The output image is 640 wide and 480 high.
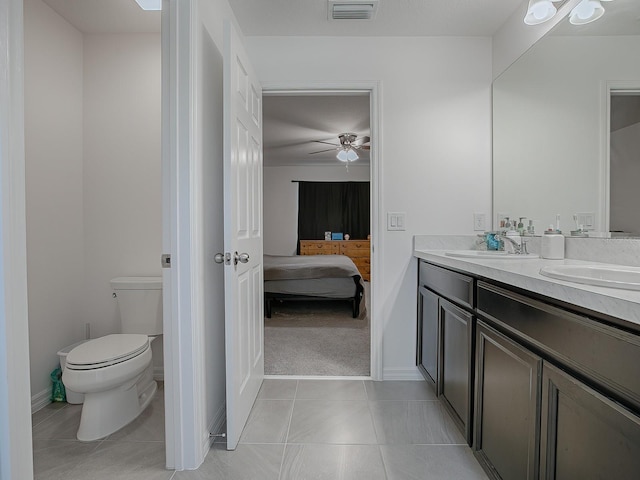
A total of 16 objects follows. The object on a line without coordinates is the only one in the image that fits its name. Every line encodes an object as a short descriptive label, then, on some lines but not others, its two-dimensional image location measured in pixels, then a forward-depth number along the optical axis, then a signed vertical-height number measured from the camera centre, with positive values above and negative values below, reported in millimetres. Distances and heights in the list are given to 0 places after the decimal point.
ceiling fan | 4641 +1220
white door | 1514 -7
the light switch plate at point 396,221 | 2311 +64
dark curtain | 7082 +445
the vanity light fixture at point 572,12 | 1524 +1045
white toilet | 1621 -730
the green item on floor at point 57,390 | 2033 -944
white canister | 1649 -75
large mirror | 1373 +503
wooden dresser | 6781 -371
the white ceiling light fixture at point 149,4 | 2010 +1339
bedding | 3941 -618
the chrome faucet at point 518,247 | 1880 -90
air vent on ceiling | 1928 +1276
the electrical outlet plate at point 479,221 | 2318 +61
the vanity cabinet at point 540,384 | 726 -432
